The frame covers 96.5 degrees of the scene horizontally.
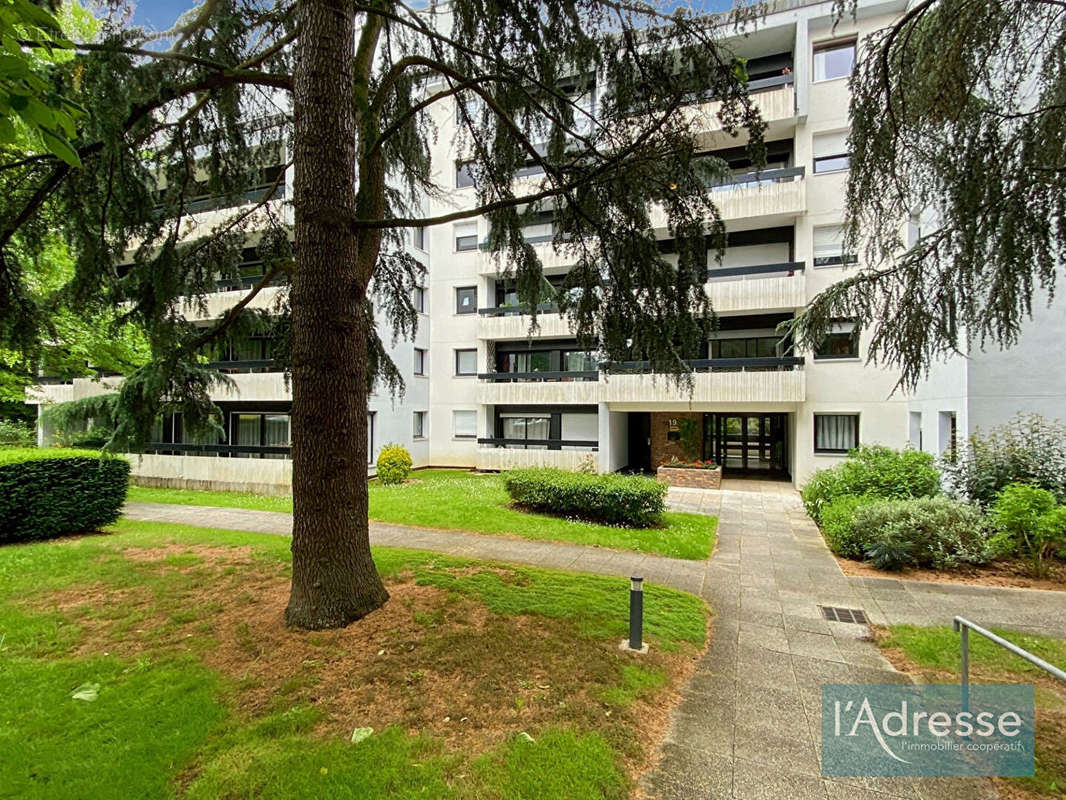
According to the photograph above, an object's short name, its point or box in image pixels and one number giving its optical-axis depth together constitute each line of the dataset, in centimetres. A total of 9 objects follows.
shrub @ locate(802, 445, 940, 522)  932
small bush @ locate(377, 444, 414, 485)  1609
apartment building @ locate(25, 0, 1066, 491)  1480
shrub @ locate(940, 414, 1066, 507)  750
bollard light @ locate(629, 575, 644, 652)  430
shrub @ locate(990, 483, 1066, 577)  657
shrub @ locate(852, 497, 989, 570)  697
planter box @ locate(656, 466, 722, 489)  1508
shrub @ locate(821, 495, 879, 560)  775
